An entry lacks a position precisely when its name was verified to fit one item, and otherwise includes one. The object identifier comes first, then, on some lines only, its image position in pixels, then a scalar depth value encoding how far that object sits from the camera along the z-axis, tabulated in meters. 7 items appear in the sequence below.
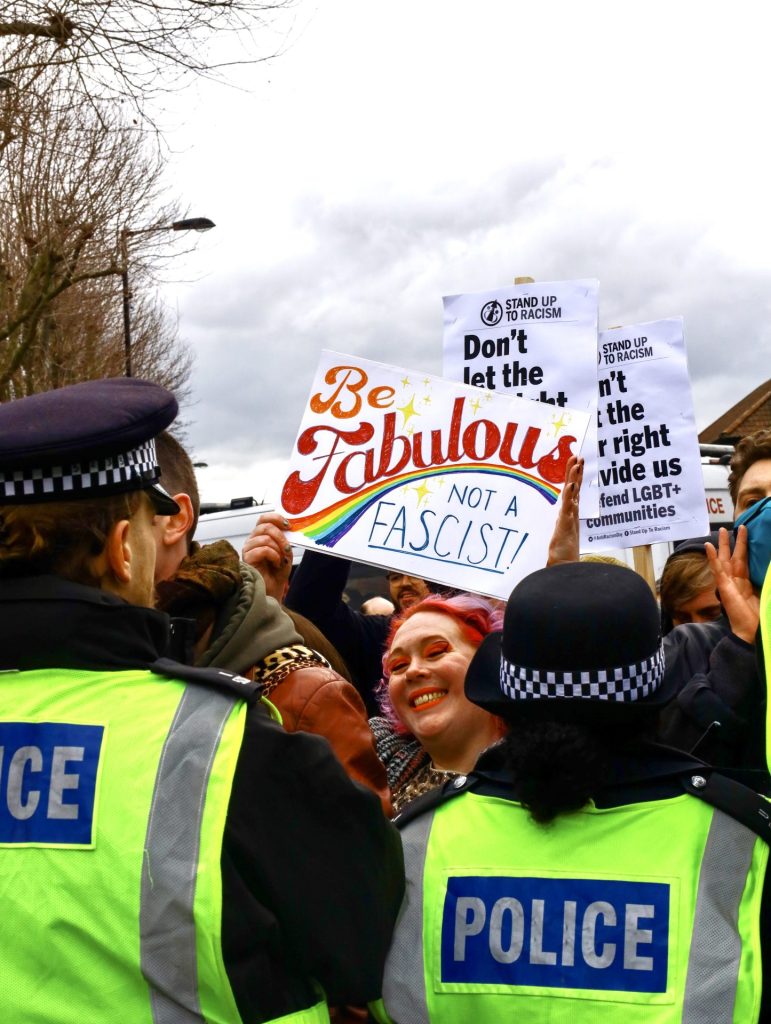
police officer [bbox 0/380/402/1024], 1.67
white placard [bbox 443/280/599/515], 4.33
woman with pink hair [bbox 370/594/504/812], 3.04
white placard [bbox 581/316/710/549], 4.40
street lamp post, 15.09
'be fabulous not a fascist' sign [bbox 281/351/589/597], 3.59
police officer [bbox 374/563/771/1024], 1.81
